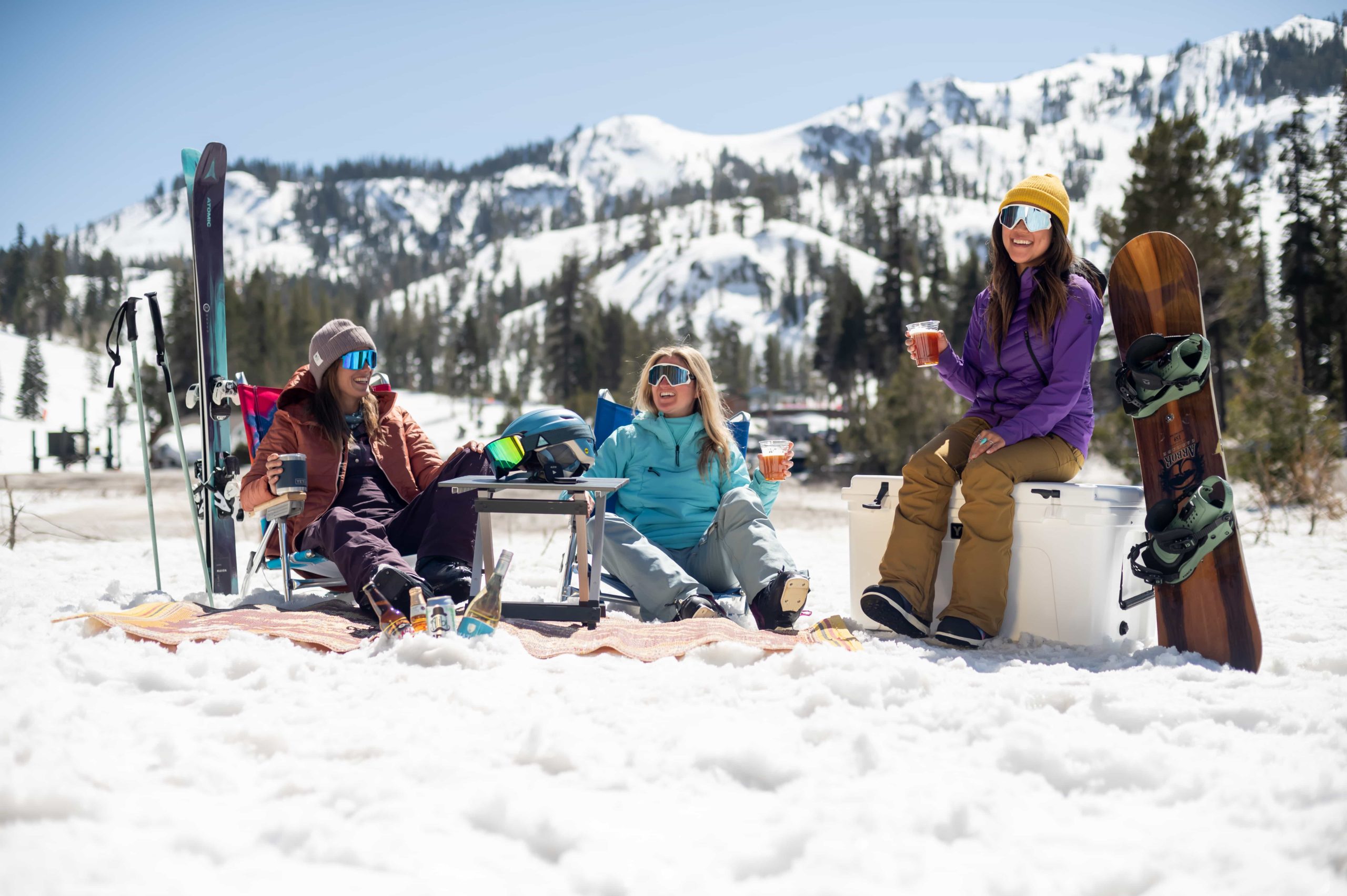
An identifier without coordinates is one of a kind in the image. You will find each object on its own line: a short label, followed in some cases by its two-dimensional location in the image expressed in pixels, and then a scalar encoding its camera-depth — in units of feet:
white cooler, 10.69
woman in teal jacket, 13.03
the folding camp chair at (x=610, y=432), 13.15
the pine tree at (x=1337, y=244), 90.27
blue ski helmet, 10.55
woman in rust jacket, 12.05
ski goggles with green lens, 10.56
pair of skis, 14.14
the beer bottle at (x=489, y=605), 9.79
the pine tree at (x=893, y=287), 128.26
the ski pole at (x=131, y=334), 12.60
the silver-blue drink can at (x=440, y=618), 9.76
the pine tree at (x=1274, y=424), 35.58
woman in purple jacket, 10.91
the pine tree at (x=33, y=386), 174.40
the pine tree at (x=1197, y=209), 59.41
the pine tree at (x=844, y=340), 145.69
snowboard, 9.91
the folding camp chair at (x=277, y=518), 11.91
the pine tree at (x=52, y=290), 263.29
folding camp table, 10.42
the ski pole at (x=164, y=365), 12.92
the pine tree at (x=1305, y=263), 91.35
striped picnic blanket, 9.43
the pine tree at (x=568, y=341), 155.63
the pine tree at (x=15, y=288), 258.16
